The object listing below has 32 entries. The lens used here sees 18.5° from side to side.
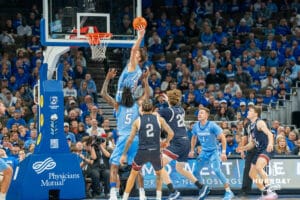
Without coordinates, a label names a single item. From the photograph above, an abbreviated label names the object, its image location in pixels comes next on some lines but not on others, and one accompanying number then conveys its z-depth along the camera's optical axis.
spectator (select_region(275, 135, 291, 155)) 23.64
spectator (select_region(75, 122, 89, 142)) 24.48
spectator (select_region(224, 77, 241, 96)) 28.84
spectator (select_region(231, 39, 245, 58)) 31.88
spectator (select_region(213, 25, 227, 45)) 32.44
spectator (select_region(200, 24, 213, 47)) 32.34
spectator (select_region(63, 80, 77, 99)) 27.40
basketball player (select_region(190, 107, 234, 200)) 20.11
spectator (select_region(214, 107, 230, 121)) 27.02
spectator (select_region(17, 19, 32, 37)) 30.79
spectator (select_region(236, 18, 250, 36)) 33.03
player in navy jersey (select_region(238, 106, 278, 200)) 19.19
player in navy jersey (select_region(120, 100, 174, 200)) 17.48
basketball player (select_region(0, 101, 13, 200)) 17.78
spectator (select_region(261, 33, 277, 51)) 31.95
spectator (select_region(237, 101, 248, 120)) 27.34
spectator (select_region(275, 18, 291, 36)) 33.06
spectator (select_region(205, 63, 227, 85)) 29.73
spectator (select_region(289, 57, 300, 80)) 30.41
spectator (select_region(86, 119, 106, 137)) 24.20
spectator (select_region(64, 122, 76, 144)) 23.81
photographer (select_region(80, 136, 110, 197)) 21.75
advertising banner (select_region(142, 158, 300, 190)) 22.41
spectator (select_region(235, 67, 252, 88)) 29.94
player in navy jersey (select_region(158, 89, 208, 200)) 18.91
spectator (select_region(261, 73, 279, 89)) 29.94
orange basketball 18.03
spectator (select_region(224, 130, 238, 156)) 24.64
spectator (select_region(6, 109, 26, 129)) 25.19
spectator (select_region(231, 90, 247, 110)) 28.22
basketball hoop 19.91
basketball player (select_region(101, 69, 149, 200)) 18.03
